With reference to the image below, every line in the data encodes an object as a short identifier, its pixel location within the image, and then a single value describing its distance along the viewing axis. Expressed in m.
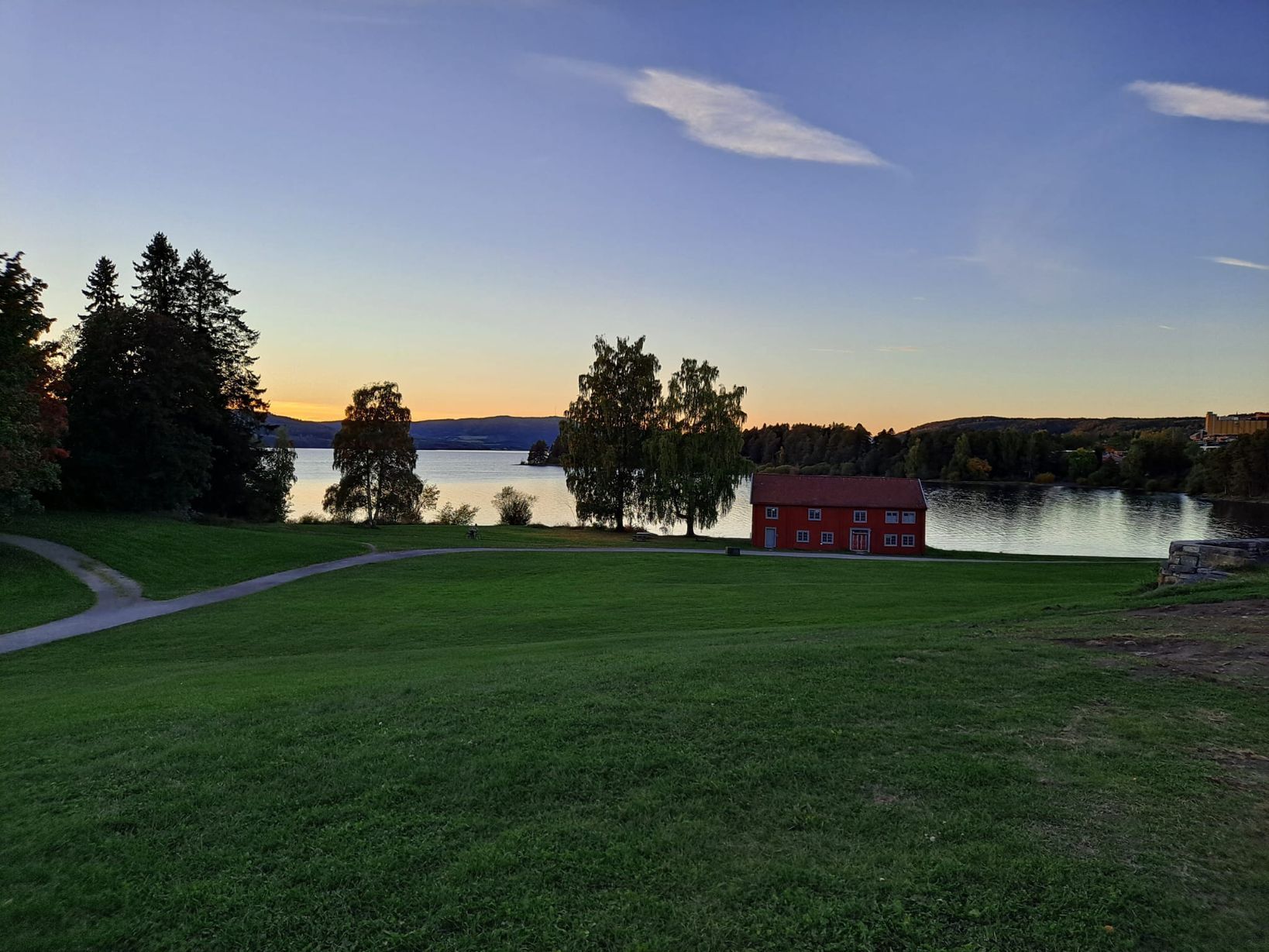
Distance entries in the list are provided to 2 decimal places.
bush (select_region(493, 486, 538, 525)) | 69.44
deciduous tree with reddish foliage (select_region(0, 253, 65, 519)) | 22.97
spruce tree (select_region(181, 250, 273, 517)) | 48.72
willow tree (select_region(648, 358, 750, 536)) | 50.62
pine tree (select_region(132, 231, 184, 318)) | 49.06
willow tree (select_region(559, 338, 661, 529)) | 54.59
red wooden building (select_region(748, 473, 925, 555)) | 47.19
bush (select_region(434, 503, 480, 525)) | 68.47
